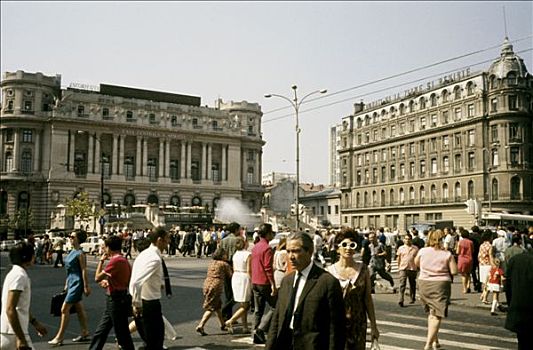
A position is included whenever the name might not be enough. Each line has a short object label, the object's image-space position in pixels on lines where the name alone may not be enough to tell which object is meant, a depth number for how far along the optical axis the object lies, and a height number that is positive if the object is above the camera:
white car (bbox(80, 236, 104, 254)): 39.30 -1.44
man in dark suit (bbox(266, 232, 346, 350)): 4.50 -0.68
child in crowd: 13.13 -1.23
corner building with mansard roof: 60.59 +9.66
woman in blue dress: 9.48 -1.04
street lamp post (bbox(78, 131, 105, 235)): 42.38 +0.09
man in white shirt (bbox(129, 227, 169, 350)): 7.49 -0.96
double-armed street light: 32.34 +4.89
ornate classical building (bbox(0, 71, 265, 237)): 71.94 +11.06
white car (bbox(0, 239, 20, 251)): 49.22 -1.90
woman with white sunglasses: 5.75 -0.66
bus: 38.95 +0.77
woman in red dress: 16.09 -0.74
